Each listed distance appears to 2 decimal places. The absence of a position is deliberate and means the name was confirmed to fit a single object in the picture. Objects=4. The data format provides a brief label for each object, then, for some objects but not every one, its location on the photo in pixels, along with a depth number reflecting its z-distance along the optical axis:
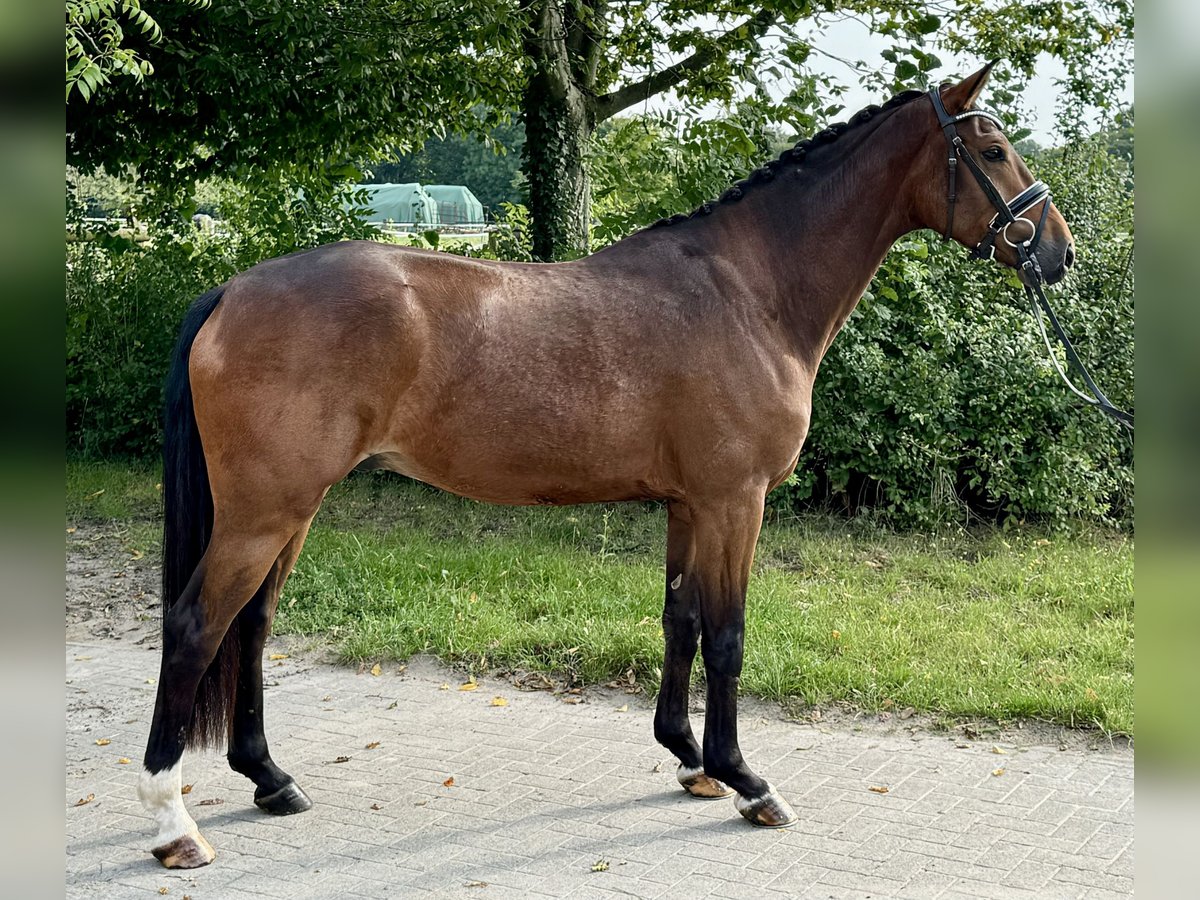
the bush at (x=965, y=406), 7.91
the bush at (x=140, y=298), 10.72
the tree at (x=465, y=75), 8.25
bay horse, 3.59
